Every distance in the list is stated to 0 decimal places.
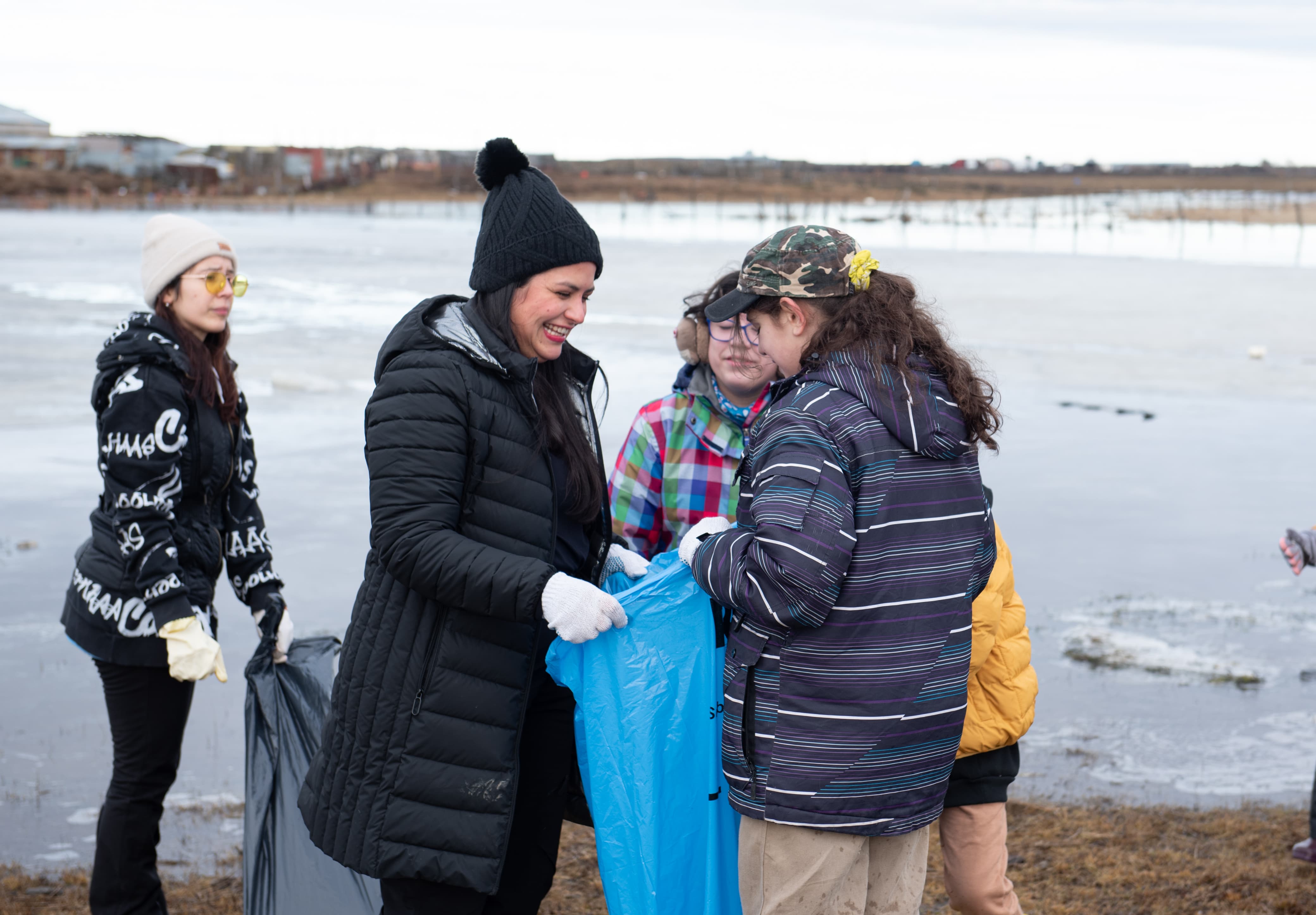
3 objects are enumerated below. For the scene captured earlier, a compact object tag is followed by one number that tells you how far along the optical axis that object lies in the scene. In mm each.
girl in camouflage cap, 1922
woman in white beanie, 2771
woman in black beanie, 2076
